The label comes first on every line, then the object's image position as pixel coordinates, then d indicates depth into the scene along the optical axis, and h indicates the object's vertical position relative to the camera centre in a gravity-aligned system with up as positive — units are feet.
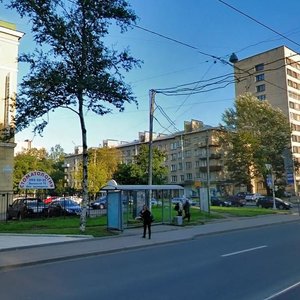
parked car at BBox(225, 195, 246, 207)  185.68 -1.88
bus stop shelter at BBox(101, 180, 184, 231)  67.46 -0.42
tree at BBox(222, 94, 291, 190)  239.71 +32.97
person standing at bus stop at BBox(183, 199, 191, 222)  87.40 -2.33
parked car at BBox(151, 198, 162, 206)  95.72 -0.99
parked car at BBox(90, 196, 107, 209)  154.71 -1.38
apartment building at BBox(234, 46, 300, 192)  316.40 +84.40
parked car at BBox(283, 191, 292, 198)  257.30 +0.82
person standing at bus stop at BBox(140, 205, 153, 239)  60.29 -2.67
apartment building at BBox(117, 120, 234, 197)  300.87 +31.92
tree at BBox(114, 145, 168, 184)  177.30 +12.31
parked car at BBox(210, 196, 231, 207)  184.63 -2.18
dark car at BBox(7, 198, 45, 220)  95.25 -1.41
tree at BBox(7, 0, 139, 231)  64.90 +21.37
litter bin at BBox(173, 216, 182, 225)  81.00 -4.24
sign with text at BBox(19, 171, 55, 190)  84.28 +4.20
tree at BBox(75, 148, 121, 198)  215.51 +20.78
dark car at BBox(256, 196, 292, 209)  153.89 -2.78
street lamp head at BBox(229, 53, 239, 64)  63.31 +20.89
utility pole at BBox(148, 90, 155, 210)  86.12 +15.30
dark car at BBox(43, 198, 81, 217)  98.89 -1.82
